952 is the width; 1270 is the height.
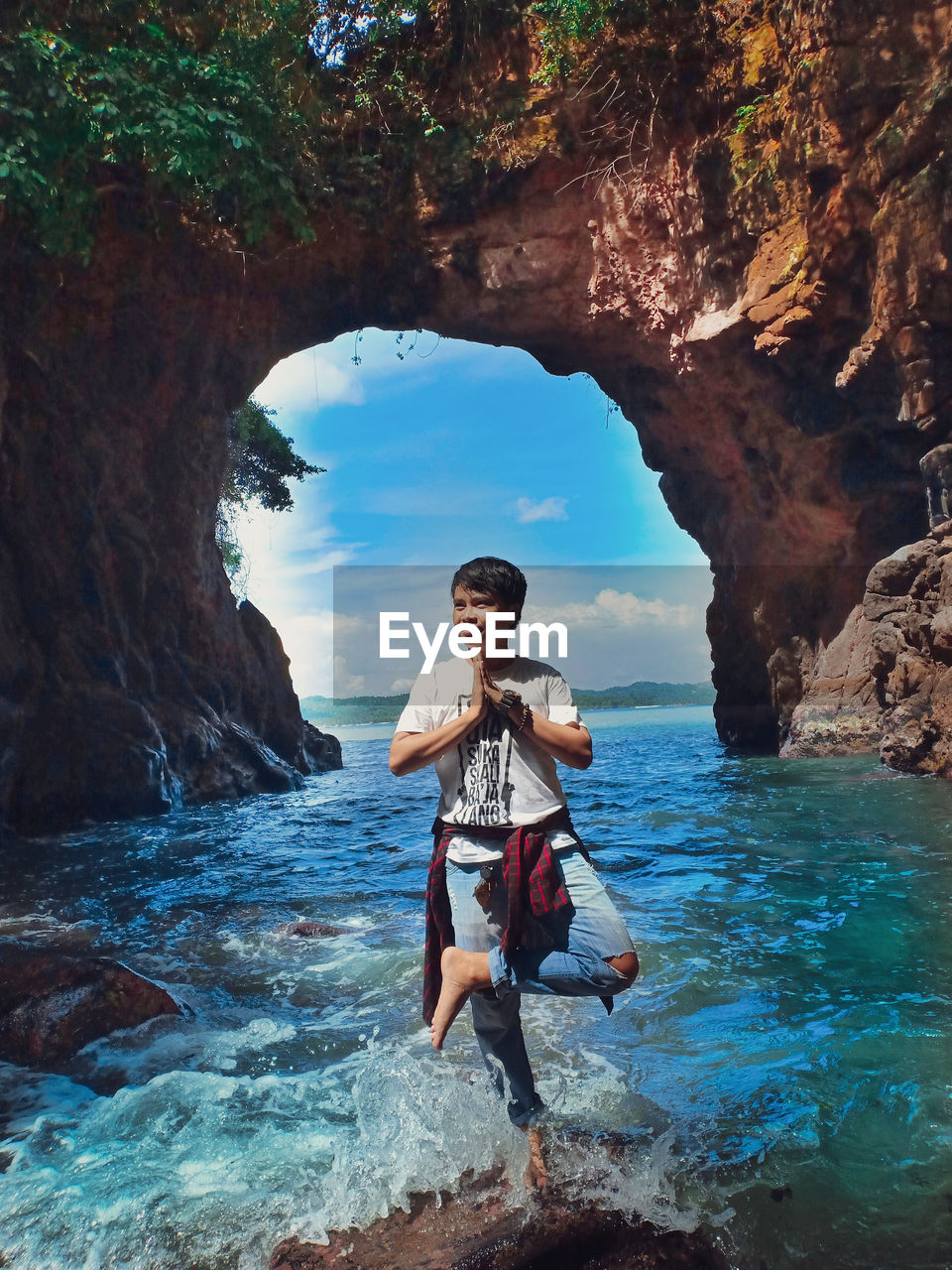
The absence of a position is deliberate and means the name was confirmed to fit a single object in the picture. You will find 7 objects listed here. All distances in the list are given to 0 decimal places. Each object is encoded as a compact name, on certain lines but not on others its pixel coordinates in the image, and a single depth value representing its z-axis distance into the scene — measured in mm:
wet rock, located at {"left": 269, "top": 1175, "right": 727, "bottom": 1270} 1970
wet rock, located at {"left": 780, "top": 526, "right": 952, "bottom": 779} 9867
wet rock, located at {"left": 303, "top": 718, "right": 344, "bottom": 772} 19891
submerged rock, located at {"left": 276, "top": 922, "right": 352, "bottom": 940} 5117
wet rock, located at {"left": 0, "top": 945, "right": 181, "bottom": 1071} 3352
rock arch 10406
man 2209
